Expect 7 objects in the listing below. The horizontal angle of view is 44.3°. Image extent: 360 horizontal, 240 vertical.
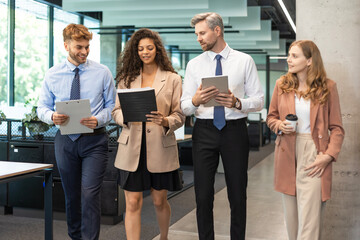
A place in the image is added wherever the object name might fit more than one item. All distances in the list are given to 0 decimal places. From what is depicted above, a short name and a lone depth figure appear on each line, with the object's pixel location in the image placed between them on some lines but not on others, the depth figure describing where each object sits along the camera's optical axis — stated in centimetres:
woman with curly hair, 312
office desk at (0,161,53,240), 279
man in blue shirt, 317
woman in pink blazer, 271
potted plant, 487
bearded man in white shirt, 288
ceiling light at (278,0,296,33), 944
